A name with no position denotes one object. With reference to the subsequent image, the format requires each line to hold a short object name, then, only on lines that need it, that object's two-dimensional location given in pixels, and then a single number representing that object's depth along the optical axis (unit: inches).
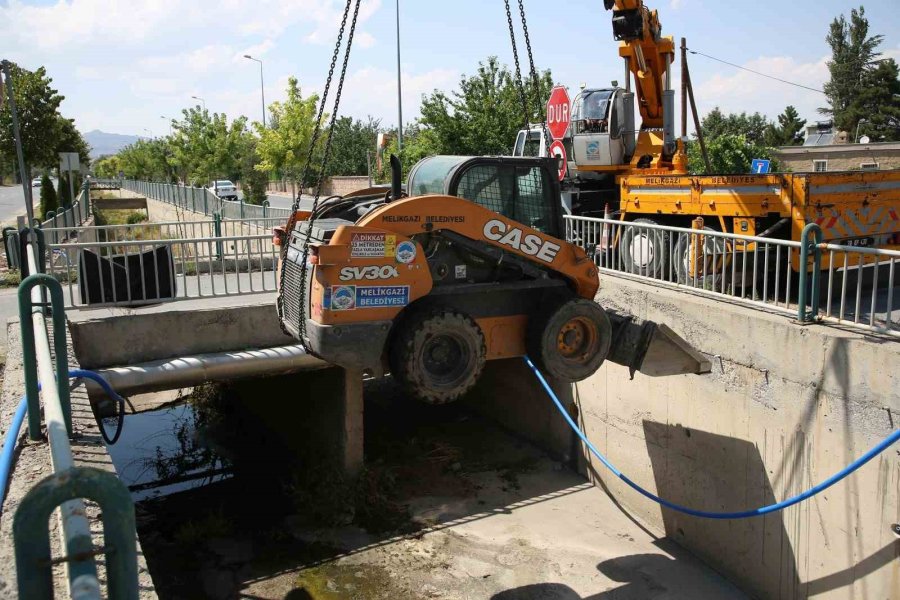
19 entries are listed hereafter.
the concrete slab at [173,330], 371.6
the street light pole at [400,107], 1202.6
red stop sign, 573.0
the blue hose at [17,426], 138.4
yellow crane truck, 378.6
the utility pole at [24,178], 521.2
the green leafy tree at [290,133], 938.7
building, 1333.7
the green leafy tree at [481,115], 995.3
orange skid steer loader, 218.8
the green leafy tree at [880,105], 2170.3
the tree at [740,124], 2479.1
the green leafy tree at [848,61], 2480.3
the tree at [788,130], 2347.1
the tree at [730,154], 965.2
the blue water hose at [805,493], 248.4
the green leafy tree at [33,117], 1033.5
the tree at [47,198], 1169.2
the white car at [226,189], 1727.0
